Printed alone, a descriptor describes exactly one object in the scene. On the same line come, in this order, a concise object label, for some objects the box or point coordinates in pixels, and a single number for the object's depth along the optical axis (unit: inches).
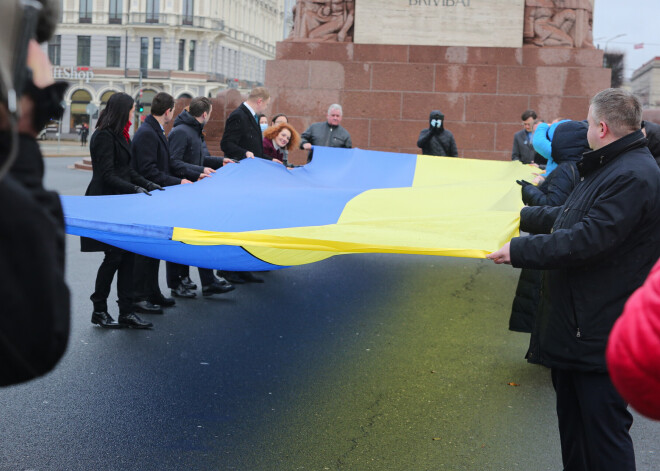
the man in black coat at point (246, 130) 376.8
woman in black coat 274.5
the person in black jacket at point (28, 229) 54.2
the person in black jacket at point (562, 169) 193.0
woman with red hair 407.5
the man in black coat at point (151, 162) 296.5
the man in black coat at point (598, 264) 139.6
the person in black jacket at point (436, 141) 484.1
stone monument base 622.5
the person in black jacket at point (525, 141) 543.2
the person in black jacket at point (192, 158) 321.1
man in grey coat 462.3
